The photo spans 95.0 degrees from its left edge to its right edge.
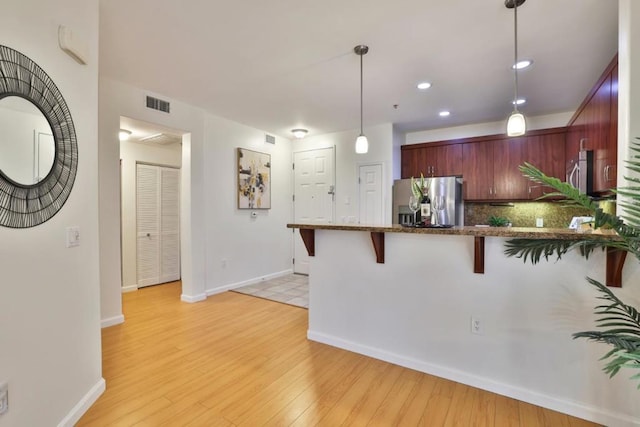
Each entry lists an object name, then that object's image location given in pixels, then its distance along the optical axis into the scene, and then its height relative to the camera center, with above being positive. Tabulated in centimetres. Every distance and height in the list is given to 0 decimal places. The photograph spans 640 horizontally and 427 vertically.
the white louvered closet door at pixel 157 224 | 470 -22
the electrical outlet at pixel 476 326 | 205 -81
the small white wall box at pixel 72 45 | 164 +97
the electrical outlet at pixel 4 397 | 126 -81
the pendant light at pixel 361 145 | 286 +65
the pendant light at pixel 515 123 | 207 +62
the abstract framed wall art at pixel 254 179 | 463 +52
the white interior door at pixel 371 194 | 480 +28
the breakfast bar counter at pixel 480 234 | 161 -15
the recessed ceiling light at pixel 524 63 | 270 +137
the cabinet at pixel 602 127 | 227 +75
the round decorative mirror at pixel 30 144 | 131 +34
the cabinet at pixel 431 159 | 461 +83
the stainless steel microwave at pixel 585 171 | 284 +39
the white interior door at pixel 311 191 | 529 +38
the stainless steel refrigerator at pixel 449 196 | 426 +22
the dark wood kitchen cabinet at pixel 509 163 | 401 +69
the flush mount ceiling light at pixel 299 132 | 475 +129
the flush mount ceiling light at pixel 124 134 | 391 +106
